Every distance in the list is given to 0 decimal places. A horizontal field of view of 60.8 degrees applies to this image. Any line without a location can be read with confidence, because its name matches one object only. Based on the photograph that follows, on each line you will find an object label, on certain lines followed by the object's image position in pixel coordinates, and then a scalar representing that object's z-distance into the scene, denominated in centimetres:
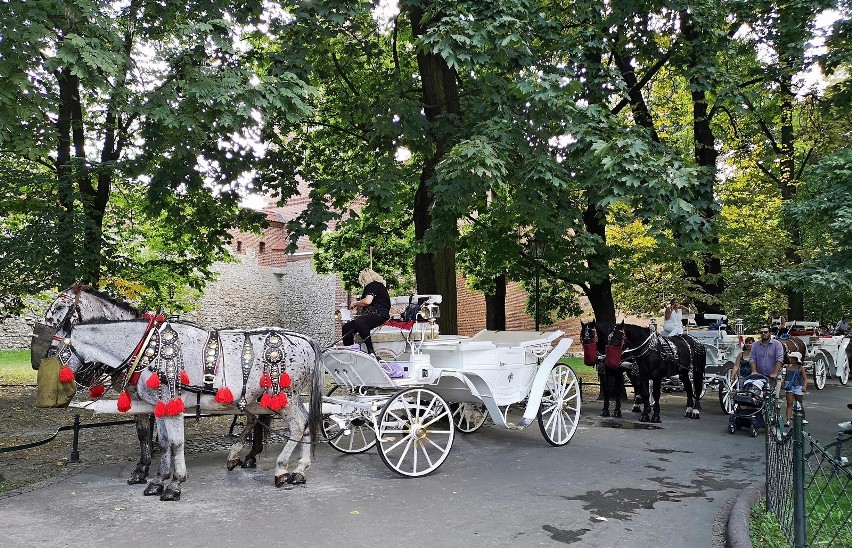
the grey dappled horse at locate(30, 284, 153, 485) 773
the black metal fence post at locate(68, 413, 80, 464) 949
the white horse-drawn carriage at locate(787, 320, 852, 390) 2233
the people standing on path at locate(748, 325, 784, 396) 1262
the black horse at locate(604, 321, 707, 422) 1399
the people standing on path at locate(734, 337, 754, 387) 1327
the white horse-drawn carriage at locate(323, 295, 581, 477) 884
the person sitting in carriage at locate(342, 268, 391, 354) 966
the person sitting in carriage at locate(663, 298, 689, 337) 1502
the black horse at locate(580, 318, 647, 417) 1448
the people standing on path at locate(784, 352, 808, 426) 1266
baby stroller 1230
